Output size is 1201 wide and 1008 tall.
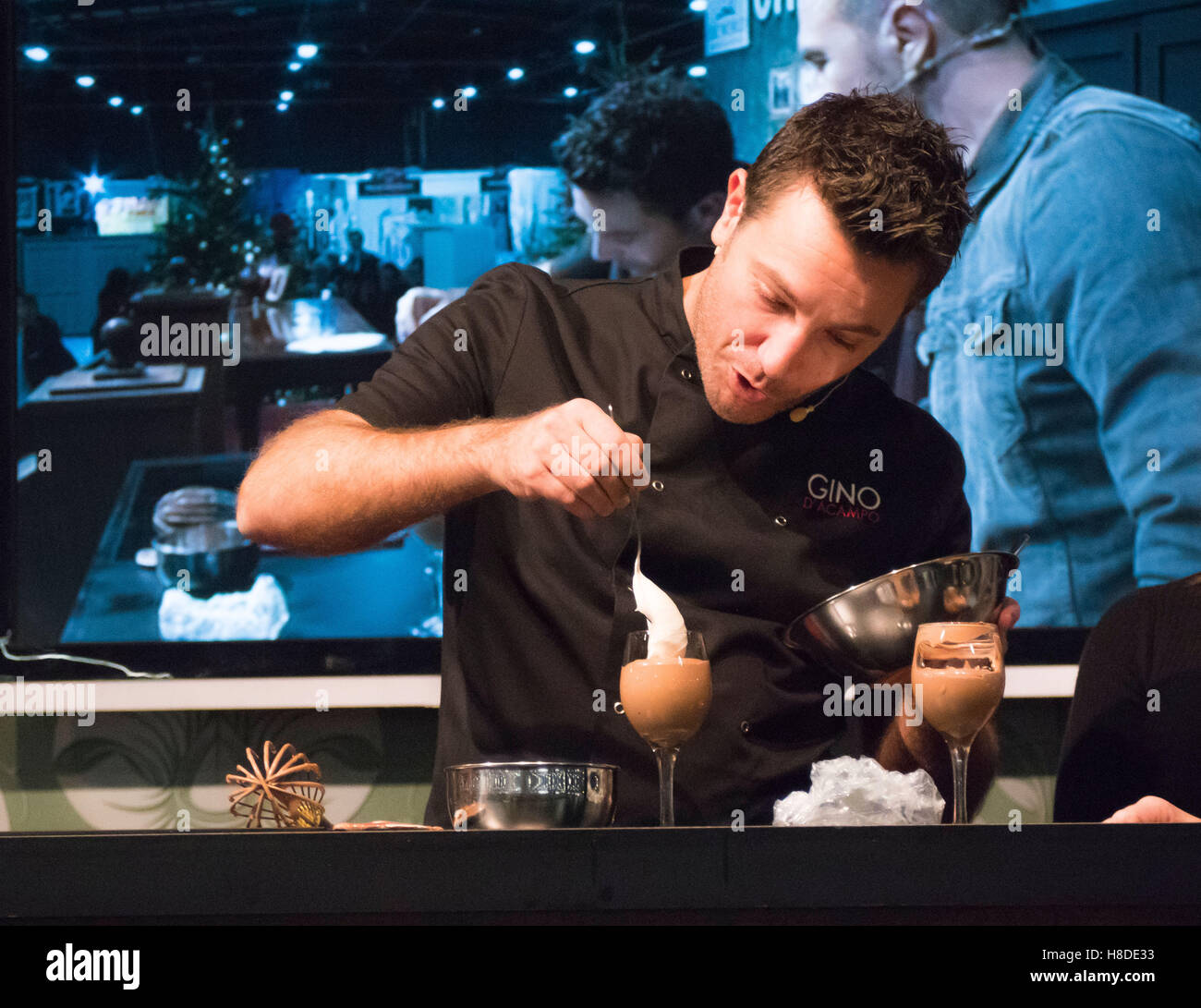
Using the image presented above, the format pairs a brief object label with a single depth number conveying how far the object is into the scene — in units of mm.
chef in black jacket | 1472
